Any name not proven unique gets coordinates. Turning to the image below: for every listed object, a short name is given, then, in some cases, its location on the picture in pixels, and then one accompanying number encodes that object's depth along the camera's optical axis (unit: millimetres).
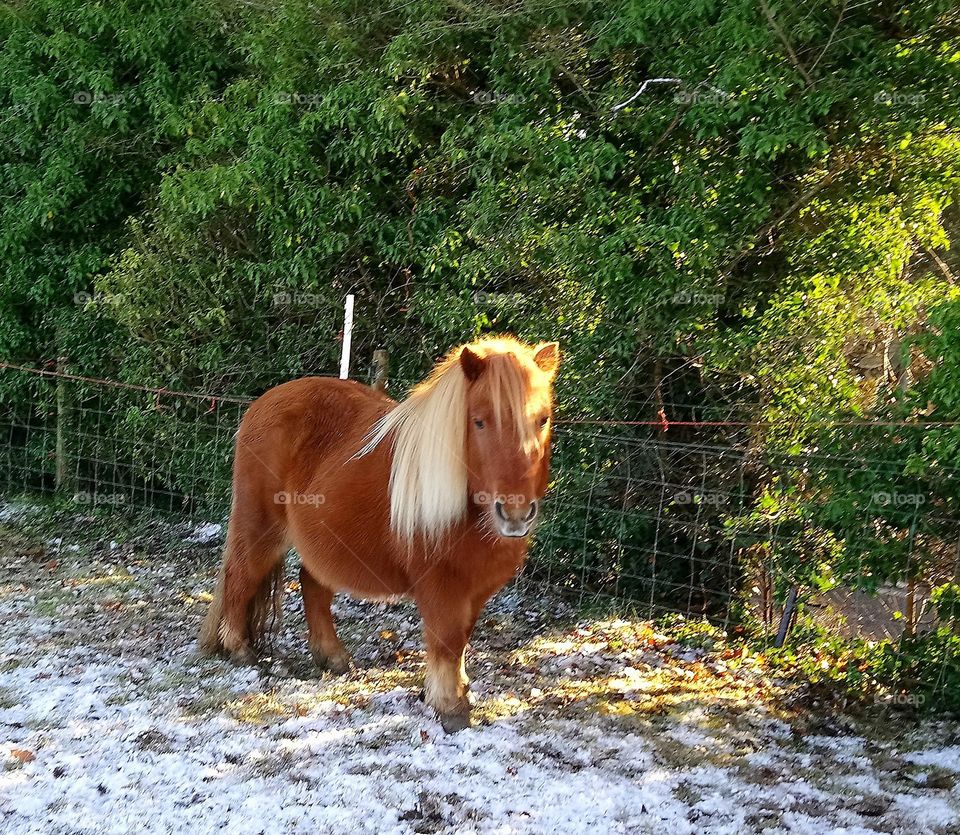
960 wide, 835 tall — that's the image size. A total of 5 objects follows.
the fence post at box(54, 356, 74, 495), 8242
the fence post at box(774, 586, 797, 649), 4836
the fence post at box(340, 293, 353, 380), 5469
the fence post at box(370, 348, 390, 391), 6082
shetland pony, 3262
